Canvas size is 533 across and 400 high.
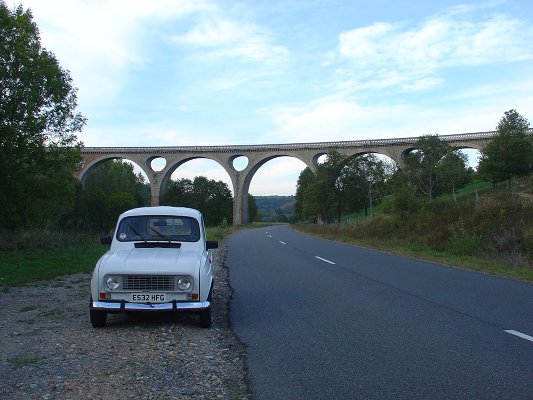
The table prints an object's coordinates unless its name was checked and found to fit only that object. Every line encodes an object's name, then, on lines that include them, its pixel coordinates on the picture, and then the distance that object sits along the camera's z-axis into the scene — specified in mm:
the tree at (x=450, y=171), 44688
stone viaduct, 65188
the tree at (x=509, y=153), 42531
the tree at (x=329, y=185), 45031
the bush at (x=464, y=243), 16875
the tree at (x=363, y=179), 45156
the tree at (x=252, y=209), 120150
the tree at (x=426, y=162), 46656
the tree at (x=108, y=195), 53000
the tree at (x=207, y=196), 91562
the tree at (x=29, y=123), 16906
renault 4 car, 6160
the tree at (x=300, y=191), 93738
